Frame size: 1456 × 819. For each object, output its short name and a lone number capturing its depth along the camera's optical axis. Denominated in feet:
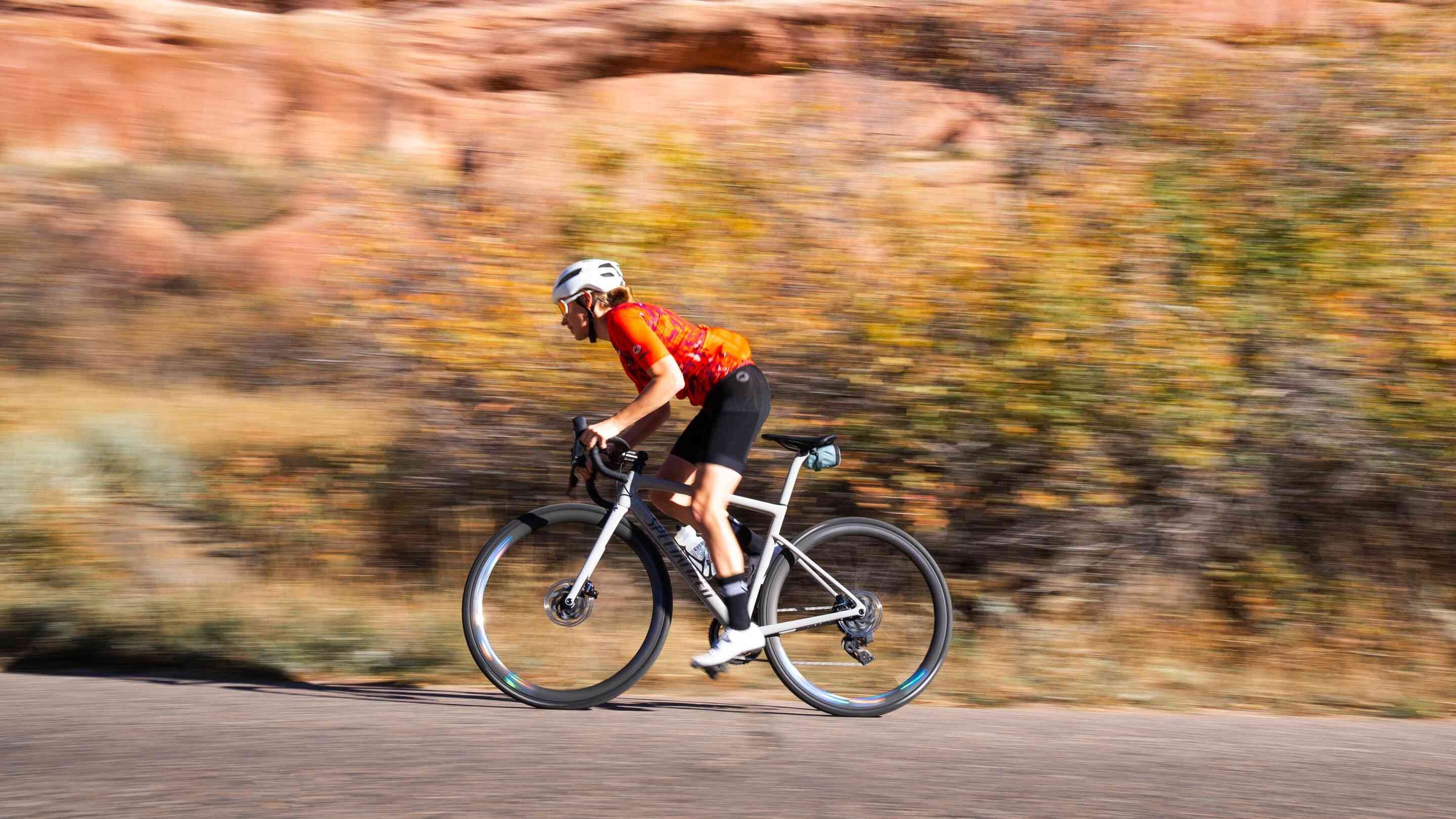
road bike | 16.14
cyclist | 15.79
